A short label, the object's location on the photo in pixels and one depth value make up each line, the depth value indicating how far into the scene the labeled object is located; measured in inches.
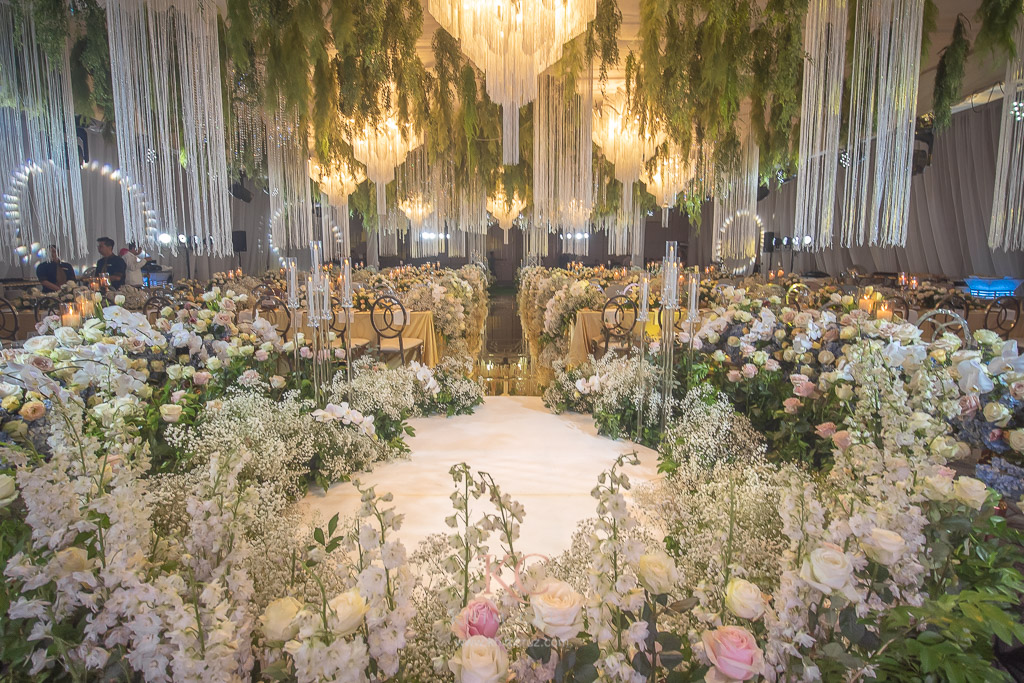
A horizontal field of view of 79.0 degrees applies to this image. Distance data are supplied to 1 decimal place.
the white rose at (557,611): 29.7
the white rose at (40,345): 80.0
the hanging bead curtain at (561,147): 182.4
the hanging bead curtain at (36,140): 106.4
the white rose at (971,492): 39.6
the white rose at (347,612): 28.4
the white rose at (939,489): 39.8
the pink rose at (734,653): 29.8
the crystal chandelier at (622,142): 208.4
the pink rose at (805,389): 92.5
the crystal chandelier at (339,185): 214.1
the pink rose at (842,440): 75.7
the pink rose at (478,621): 33.0
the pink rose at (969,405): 65.2
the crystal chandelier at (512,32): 99.6
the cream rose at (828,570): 29.4
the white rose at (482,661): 30.0
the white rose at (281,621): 30.3
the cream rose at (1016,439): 56.6
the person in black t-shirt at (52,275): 252.2
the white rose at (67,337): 82.7
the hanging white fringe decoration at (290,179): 167.5
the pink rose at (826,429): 81.5
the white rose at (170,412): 79.6
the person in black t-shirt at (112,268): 272.2
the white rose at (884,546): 31.3
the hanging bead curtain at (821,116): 100.3
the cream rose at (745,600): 30.1
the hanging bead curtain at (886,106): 95.8
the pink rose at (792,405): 94.4
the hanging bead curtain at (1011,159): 99.7
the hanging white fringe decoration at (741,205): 176.9
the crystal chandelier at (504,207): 321.1
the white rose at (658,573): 31.0
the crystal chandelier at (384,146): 198.7
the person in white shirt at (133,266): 317.2
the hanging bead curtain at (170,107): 93.6
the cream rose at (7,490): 41.3
